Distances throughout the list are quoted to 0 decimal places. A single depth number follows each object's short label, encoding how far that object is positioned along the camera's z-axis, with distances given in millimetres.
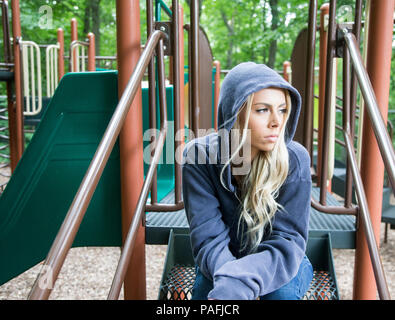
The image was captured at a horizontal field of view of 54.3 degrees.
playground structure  1656
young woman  1196
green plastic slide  1789
